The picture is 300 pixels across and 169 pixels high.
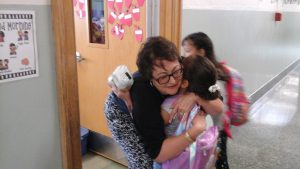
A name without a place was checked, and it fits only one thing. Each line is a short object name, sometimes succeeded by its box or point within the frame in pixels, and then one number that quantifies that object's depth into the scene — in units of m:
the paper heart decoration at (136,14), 2.25
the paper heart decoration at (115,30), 2.47
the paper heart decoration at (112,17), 2.45
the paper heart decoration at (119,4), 2.36
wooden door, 2.43
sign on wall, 1.09
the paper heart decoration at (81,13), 2.68
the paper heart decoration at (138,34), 2.27
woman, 1.08
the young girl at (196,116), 1.12
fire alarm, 4.67
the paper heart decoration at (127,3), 2.30
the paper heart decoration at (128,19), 2.34
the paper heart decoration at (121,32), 2.43
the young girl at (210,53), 1.51
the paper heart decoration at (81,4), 2.67
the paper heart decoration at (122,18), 2.39
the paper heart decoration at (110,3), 2.43
